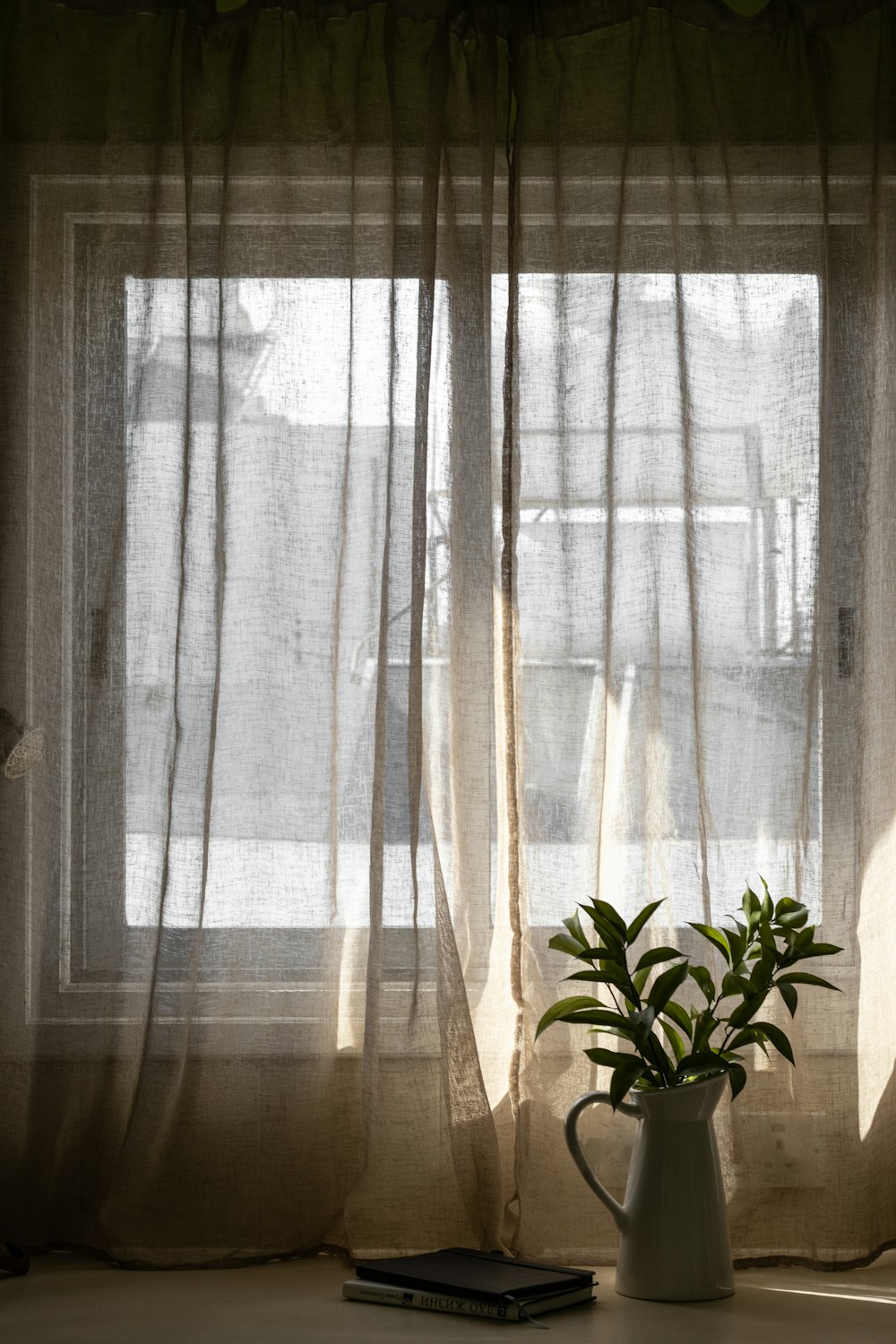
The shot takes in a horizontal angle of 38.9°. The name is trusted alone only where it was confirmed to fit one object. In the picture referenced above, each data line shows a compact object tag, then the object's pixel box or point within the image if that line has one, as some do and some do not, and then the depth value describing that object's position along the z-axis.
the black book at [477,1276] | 1.40
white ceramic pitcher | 1.46
